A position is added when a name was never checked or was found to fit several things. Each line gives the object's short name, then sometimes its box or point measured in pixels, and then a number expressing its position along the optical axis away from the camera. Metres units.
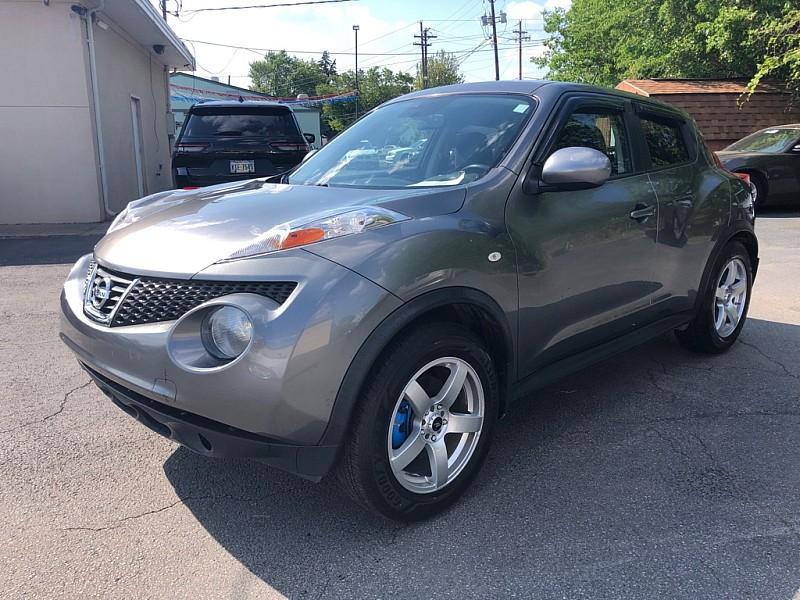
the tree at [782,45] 15.25
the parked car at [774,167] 12.49
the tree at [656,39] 16.70
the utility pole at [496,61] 44.34
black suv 8.38
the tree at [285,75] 97.50
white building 10.89
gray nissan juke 2.24
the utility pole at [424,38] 65.44
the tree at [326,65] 108.66
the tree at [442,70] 68.75
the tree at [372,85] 75.31
